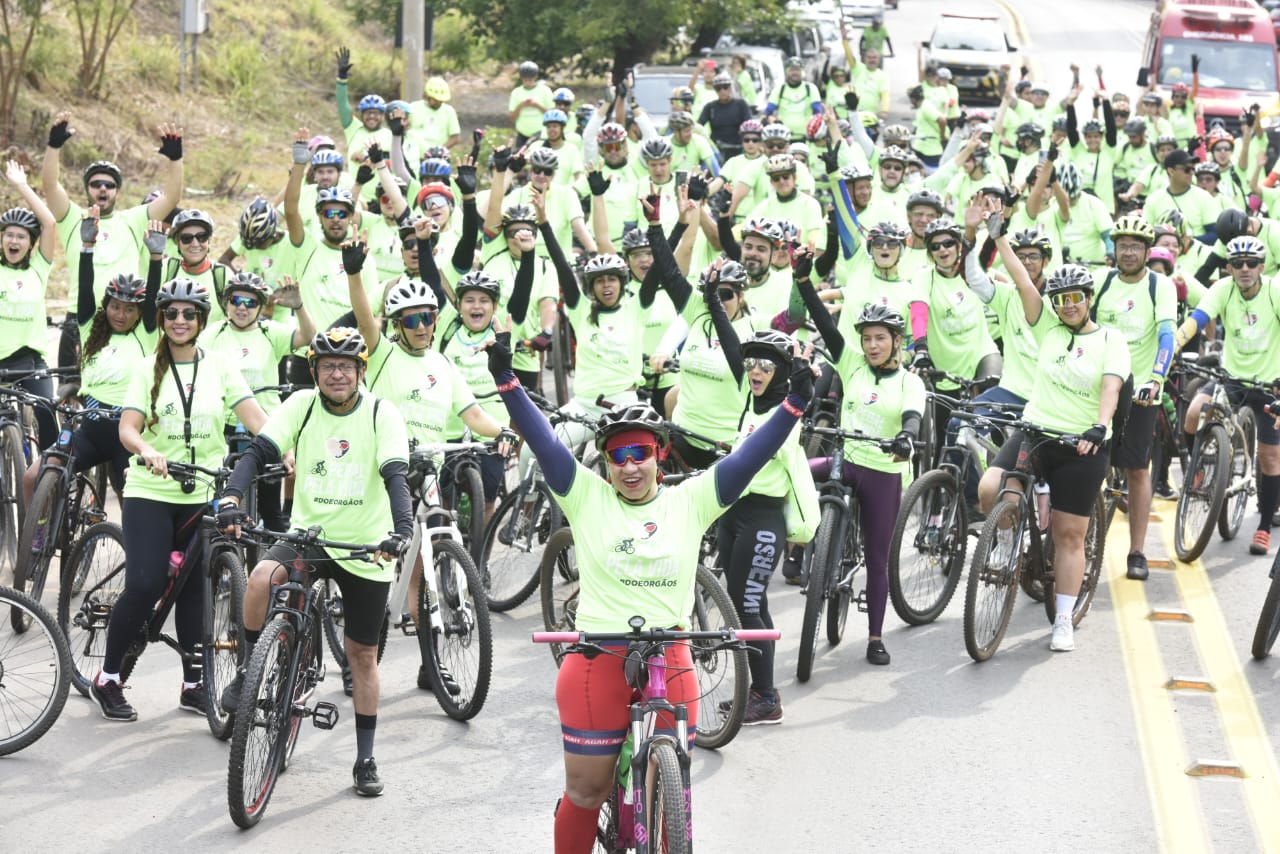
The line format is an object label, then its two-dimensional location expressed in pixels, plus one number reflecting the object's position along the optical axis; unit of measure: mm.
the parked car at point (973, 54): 37000
